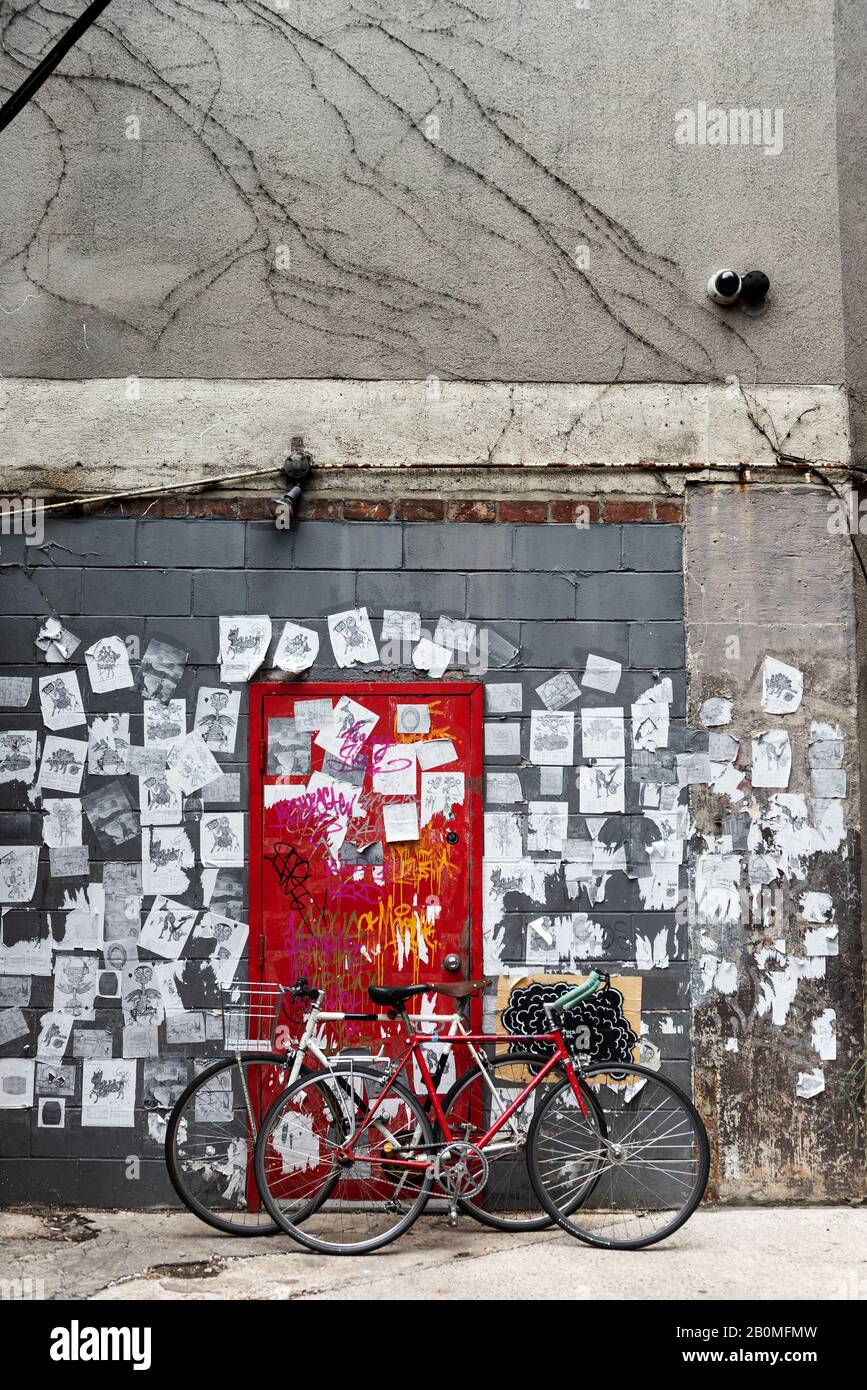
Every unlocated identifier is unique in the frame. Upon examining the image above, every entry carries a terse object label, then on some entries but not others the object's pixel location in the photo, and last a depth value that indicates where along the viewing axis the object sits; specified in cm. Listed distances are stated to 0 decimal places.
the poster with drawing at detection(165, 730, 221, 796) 554
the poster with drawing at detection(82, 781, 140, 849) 554
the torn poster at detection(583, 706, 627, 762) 559
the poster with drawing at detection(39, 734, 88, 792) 556
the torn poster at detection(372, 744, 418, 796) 552
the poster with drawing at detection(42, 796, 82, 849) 554
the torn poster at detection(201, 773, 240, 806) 553
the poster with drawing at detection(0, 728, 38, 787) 556
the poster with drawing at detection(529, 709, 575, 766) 557
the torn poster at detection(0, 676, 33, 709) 558
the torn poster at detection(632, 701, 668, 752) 560
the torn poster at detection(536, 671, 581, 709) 559
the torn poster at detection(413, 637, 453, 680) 559
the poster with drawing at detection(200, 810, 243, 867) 551
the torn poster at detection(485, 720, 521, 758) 556
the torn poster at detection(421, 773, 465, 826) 552
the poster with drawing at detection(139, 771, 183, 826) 554
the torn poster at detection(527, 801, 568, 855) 555
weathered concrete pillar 546
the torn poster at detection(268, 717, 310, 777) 554
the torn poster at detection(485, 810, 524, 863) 553
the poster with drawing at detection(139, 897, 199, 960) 549
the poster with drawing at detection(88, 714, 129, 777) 556
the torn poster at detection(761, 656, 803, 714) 562
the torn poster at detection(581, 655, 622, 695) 561
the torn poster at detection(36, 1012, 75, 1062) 546
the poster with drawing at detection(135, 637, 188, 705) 558
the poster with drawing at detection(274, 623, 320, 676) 557
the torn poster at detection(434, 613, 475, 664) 561
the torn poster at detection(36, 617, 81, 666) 559
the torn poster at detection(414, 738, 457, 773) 554
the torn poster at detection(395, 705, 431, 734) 555
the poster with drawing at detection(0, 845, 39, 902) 552
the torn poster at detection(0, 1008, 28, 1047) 547
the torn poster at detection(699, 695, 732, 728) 561
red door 547
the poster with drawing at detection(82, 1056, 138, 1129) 542
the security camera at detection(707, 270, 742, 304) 562
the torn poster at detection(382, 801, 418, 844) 550
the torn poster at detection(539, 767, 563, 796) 556
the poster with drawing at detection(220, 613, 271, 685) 557
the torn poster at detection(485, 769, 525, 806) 555
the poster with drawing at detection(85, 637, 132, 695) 558
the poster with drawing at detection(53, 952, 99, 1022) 548
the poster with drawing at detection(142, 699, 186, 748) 556
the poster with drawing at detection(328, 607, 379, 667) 559
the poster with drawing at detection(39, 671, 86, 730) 557
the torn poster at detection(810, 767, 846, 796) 560
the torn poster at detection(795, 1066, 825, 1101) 548
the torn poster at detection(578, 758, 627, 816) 557
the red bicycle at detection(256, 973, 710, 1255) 495
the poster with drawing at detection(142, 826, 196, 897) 551
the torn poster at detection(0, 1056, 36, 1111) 544
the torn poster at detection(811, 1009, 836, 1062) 550
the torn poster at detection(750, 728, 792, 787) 560
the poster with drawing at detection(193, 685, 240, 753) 555
